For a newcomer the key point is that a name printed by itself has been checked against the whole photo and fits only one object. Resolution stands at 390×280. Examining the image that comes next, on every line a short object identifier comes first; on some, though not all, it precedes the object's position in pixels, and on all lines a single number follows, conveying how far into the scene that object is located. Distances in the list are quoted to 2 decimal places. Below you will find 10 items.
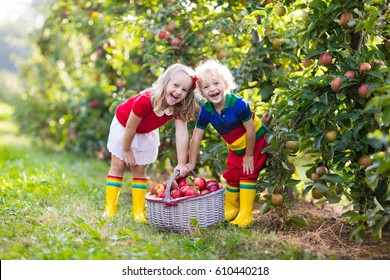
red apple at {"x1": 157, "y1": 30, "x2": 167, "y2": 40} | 4.43
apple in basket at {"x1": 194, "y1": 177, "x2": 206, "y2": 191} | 3.56
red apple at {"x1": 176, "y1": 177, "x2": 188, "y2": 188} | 3.60
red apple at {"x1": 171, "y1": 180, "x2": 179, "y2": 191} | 3.56
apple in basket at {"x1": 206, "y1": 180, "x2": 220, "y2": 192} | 3.53
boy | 3.46
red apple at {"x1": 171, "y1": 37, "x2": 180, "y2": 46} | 4.36
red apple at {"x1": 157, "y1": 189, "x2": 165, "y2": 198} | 3.50
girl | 3.49
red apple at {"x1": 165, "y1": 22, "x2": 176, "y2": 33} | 4.40
